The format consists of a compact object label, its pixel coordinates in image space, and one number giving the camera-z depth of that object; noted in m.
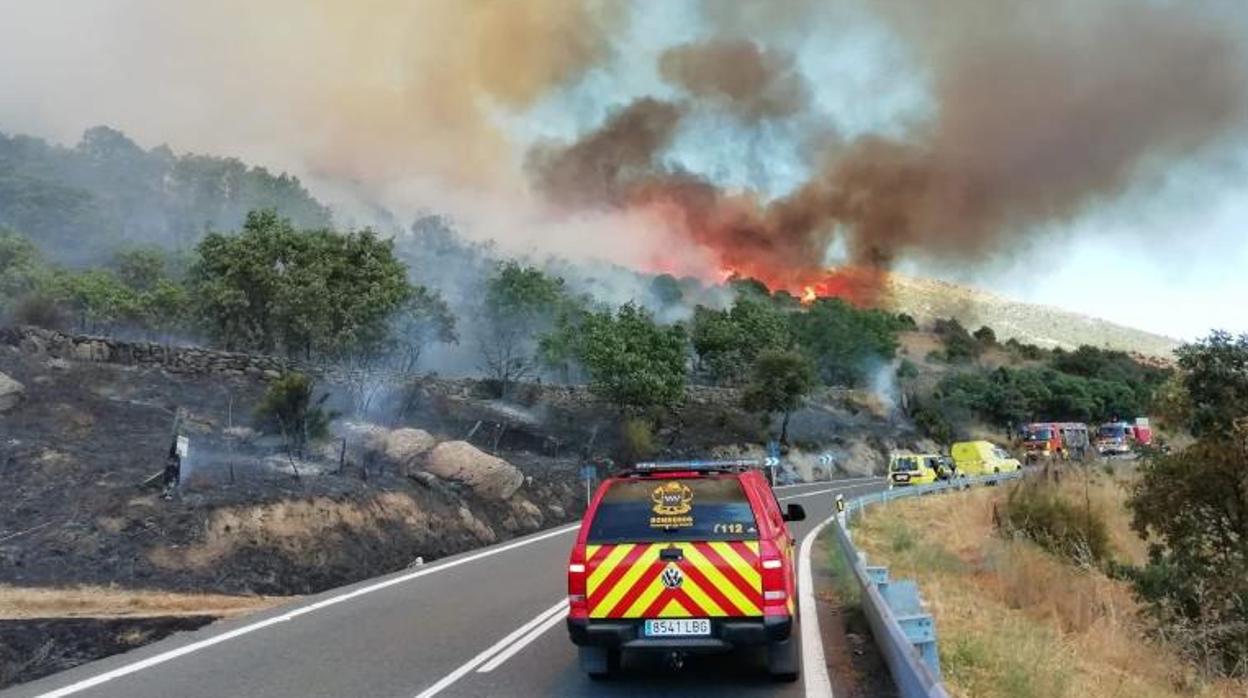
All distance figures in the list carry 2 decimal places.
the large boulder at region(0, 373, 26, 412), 21.77
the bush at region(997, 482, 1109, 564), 18.78
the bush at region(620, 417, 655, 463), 43.06
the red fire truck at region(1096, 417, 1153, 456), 57.59
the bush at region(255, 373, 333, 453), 24.69
